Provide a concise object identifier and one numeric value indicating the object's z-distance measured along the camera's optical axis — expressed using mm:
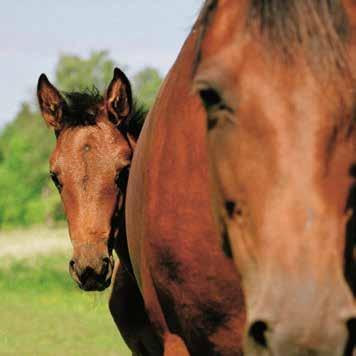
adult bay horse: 5309
